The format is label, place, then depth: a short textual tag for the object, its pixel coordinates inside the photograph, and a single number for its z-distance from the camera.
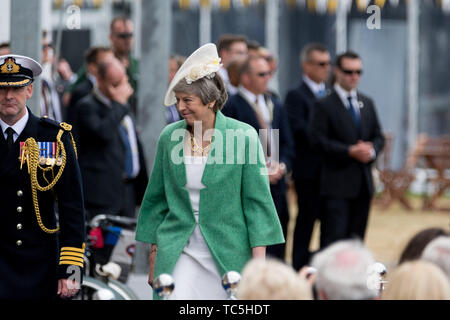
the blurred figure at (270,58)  10.88
